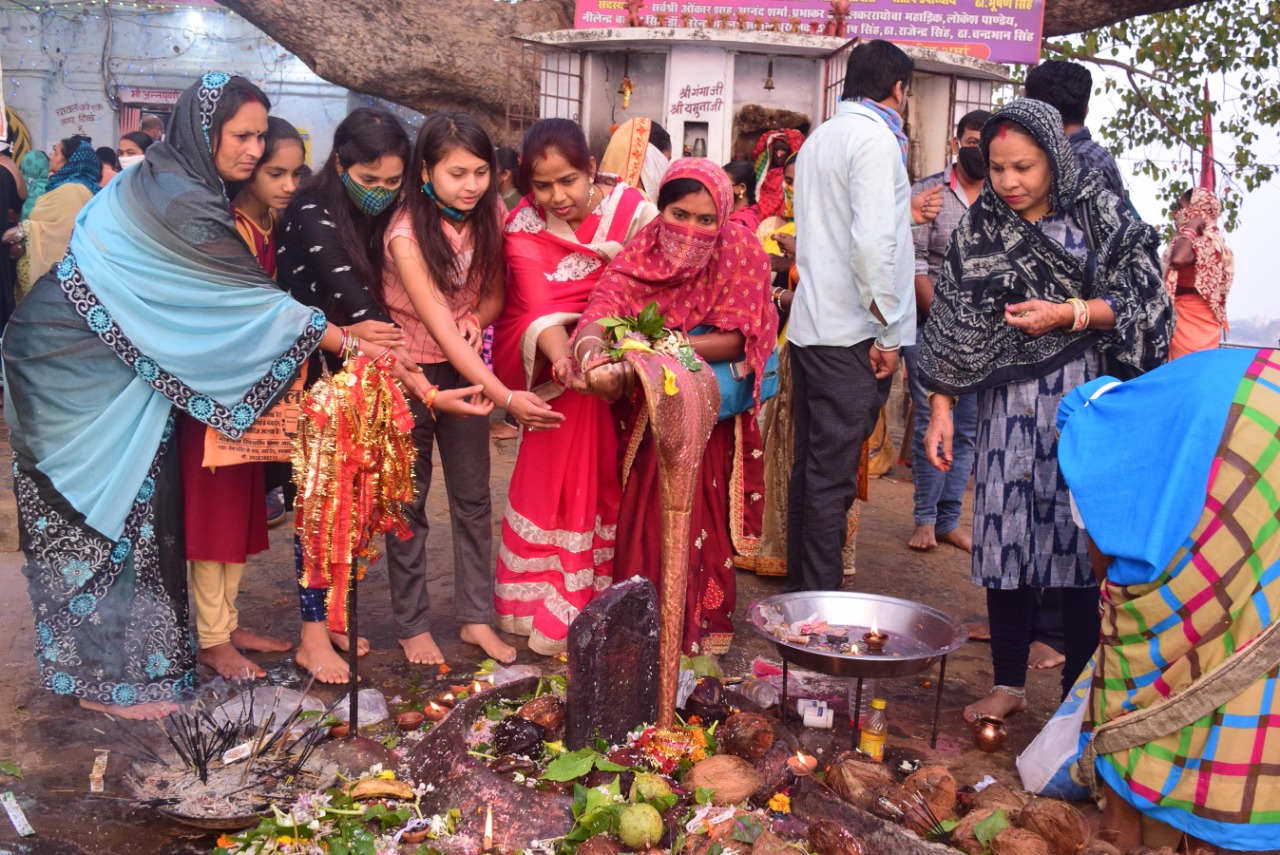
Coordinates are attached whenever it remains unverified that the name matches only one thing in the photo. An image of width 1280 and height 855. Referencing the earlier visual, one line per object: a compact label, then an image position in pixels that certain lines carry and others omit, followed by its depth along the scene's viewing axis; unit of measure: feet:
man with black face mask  20.12
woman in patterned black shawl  11.71
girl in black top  12.87
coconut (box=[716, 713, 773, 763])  10.64
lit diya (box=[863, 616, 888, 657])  11.38
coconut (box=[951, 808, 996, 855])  9.36
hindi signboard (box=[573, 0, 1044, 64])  29.04
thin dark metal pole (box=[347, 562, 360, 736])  10.78
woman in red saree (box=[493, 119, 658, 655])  14.19
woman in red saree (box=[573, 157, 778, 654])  13.26
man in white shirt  14.64
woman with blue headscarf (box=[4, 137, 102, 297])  27.07
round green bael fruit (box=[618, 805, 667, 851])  9.27
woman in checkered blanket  9.03
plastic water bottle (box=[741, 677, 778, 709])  12.60
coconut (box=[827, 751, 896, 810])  10.02
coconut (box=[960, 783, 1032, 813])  9.92
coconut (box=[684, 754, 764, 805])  9.92
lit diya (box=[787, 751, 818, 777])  10.40
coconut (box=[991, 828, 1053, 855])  8.96
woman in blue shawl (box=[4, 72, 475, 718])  11.88
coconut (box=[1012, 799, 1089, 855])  9.07
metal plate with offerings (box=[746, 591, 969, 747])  10.47
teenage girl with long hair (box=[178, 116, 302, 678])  12.77
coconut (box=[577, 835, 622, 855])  9.00
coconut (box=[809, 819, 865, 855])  9.08
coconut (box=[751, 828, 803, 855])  9.13
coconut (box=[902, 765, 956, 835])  9.76
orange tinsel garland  10.76
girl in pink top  13.17
